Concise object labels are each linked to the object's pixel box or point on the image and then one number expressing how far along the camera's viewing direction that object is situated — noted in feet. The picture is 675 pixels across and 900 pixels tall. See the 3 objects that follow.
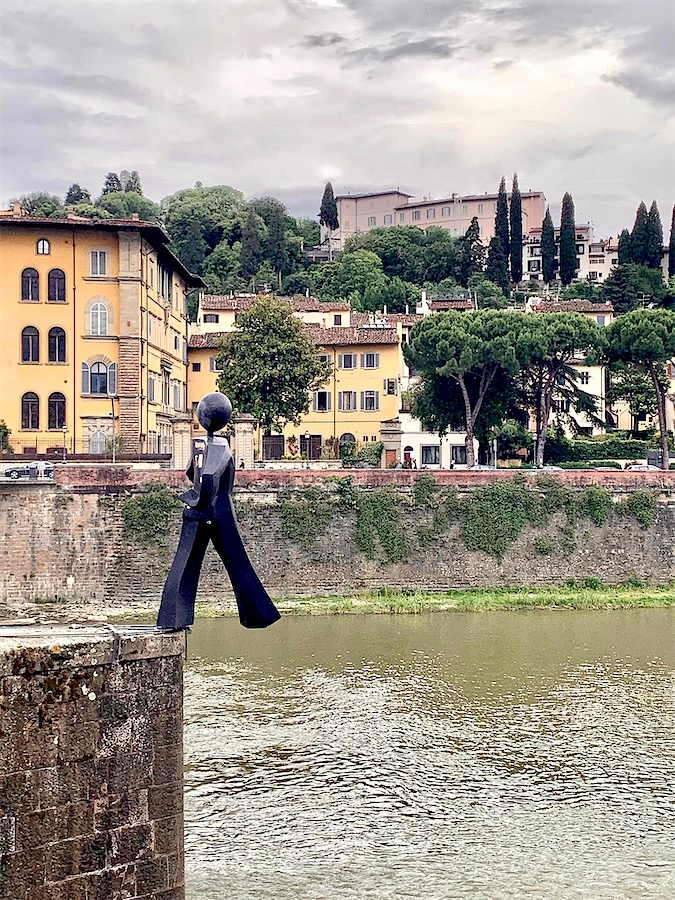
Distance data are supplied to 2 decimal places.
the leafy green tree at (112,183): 520.42
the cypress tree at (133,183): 525.34
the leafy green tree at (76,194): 484.70
